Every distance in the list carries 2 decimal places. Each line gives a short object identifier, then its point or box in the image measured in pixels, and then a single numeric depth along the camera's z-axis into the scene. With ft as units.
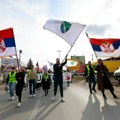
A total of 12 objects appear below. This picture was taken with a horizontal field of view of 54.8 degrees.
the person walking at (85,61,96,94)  20.53
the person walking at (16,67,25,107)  15.04
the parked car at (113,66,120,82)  33.45
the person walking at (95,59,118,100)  16.06
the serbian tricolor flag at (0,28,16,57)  17.62
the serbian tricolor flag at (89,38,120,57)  19.15
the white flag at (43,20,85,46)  16.53
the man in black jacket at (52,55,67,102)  15.86
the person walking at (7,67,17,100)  18.03
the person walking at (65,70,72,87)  35.28
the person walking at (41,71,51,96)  21.81
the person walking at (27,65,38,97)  19.91
